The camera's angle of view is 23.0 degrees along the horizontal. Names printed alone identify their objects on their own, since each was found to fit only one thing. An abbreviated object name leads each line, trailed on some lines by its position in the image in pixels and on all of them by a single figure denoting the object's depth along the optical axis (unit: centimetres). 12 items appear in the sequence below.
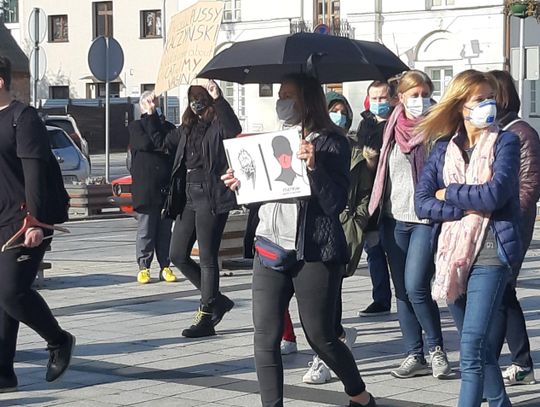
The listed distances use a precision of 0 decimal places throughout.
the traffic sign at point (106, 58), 2245
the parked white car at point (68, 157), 2433
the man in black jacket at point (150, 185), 1198
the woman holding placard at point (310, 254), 655
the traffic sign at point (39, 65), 2380
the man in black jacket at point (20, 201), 755
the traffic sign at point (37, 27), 2269
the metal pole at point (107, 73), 2233
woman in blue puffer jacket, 623
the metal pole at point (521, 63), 2428
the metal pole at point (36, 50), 2269
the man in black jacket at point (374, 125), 869
